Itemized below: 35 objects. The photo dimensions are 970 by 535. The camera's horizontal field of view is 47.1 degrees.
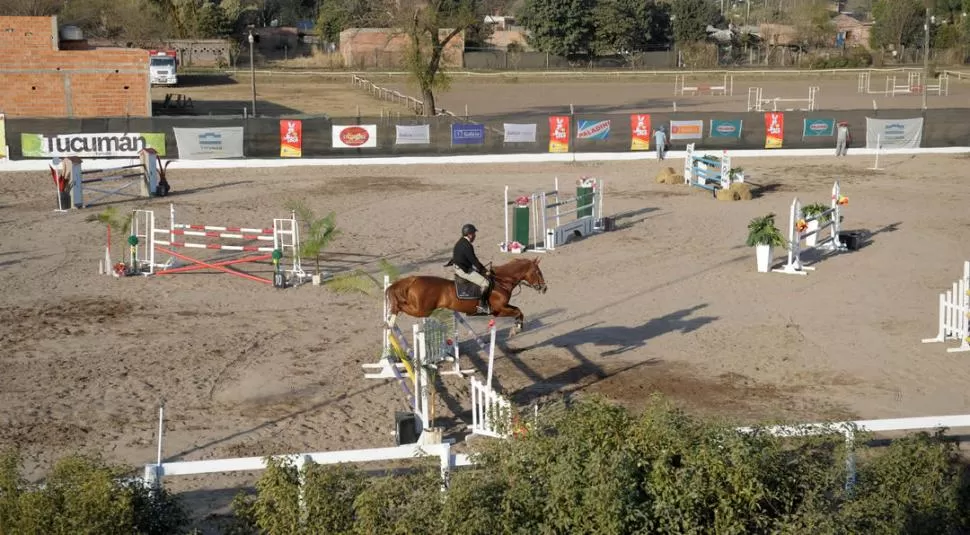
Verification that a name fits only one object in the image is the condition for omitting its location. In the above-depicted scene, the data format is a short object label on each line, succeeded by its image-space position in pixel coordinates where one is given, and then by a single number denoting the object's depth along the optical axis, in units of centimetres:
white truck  6450
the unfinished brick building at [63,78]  4106
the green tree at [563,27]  8212
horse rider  1471
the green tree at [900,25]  9106
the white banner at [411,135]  3594
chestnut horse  1461
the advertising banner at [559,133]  3641
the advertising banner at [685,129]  3756
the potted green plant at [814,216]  2197
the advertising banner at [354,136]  3550
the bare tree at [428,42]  4722
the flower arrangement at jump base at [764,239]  2034
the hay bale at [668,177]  3131
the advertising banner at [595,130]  3681
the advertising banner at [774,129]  3775
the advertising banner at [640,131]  3700
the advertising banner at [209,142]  3444
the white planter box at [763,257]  2044
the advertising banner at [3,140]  3319
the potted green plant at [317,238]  1930
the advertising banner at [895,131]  3775
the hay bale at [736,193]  2853
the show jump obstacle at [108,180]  2648
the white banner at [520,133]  3634
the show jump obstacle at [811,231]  2062
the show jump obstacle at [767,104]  5048
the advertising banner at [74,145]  3350
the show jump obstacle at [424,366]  1166
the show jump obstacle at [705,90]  6022
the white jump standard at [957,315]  1563
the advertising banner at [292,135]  3534
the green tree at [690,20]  9031
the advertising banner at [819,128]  3784
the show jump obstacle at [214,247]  1969
